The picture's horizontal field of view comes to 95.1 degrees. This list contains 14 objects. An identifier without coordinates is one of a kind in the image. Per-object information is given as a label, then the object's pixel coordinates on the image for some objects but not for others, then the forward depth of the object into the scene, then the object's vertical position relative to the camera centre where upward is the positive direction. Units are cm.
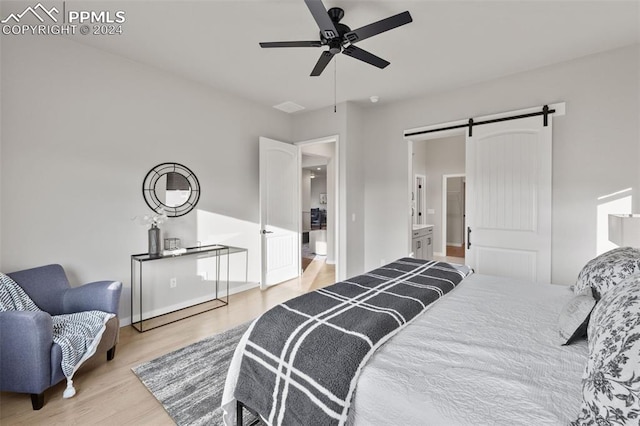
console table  313 -102
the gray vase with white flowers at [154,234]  316 -26
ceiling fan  186 +124
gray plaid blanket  117 -62
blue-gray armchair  182 -91
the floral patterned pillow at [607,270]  154 -34
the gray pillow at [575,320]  130 -51
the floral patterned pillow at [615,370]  73 -43
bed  95 -62
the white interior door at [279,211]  436 -1
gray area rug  181 -123
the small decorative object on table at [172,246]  334 -42
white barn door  325 +13
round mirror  331 +25
